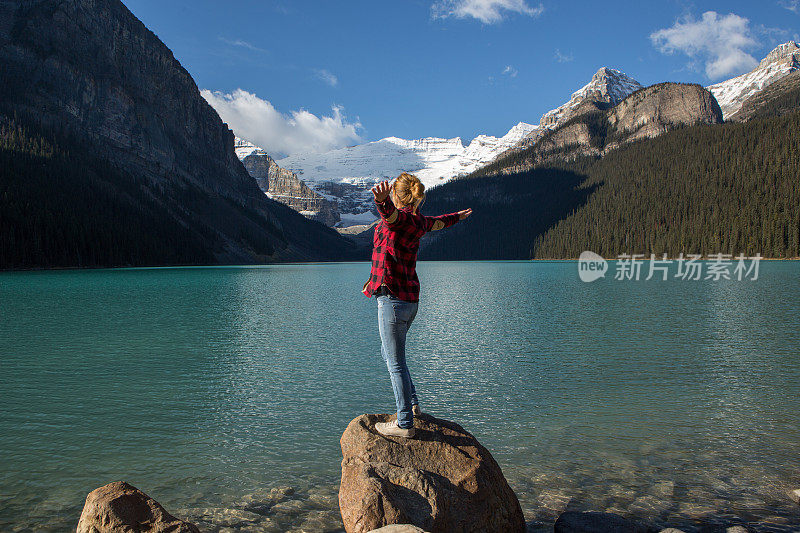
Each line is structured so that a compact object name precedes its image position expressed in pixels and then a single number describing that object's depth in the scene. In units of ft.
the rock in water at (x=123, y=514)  15.76
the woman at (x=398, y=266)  17.99
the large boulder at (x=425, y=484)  17.34
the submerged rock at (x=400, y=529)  14.05
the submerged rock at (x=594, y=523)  18.30
